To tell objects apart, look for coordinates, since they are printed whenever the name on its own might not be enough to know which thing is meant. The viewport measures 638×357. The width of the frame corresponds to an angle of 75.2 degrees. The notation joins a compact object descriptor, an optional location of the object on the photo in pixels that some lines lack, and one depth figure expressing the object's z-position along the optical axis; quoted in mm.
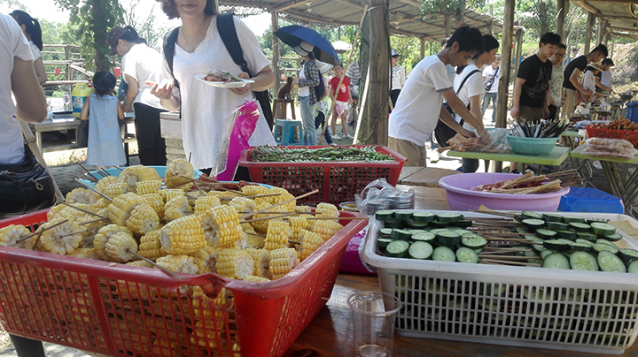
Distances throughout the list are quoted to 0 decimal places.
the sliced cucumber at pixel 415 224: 1416
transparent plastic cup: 1076
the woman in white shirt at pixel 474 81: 5266
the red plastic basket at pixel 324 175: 2297
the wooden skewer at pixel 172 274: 869
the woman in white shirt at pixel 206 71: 2902
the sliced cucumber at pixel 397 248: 1187
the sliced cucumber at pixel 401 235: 1287
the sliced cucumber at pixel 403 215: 1452
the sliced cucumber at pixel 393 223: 1442
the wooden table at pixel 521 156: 4023
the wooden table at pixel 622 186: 5154
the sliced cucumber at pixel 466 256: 1162
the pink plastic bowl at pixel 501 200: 1973
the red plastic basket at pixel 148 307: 892
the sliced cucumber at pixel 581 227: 1348
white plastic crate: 1075
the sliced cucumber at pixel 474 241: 1215
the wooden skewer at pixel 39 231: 1119
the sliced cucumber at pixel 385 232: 1347
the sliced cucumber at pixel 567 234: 1297
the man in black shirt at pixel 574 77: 10098
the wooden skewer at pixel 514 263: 1151
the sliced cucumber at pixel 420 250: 1183
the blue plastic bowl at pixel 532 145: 4039
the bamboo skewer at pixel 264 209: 1271
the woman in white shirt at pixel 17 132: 2281
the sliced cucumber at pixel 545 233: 1286
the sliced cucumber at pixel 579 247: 1193
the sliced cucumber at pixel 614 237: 1306
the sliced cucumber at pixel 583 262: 1131
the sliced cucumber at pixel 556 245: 1198
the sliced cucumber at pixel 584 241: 1233
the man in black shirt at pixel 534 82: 6309
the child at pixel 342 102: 12070
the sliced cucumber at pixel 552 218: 1397
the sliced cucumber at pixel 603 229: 1304
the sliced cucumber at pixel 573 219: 1415
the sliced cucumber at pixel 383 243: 1256
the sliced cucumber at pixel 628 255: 1116
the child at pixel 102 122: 6293
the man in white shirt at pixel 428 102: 4195
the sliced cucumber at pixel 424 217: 1415
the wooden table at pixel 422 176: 3289
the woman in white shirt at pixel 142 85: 5133
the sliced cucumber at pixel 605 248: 1171
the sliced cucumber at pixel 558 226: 1342
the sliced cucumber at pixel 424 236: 1245
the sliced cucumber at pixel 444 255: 1168
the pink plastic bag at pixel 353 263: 1596
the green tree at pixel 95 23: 7654
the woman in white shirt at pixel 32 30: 5007
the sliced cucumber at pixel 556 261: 1133
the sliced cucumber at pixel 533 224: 1364
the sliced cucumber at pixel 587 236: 1305
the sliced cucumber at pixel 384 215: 1471
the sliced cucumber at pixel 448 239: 1220
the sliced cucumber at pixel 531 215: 1453
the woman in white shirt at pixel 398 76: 11406
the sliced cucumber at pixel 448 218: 1421
